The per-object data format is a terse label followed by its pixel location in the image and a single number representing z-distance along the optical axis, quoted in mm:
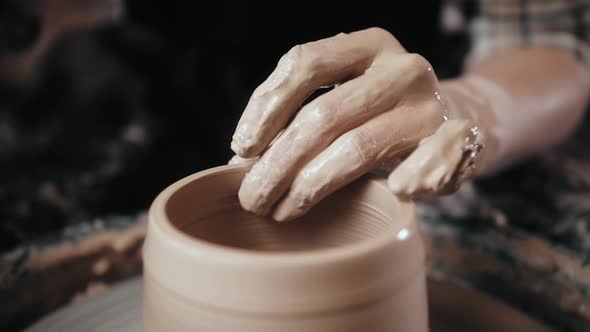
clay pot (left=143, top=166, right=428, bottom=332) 400
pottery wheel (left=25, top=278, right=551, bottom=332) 527
